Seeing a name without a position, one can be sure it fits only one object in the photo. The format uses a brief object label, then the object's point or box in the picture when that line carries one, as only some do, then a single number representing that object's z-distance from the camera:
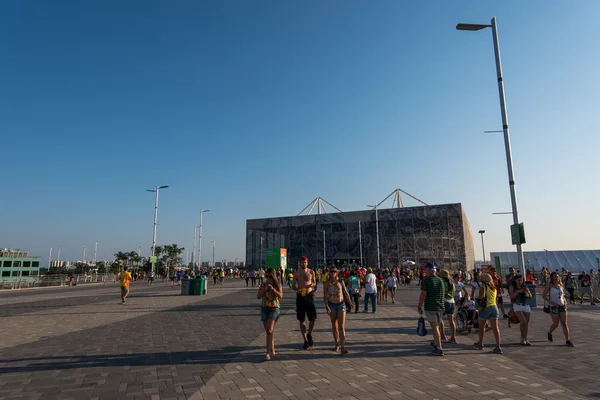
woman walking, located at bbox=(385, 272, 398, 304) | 16.13
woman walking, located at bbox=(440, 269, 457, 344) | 7.76
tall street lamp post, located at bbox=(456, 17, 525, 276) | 11.84
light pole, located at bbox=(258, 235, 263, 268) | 80.78
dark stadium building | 65.31
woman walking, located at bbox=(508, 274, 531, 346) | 7.48
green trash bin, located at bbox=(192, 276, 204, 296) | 21.20
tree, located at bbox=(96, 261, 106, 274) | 106.47
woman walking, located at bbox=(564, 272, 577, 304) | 15.45
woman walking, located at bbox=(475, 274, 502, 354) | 6.98
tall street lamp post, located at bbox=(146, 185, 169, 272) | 36.88
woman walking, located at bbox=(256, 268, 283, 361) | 6.27
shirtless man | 7.27
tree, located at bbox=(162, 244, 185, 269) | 78.11
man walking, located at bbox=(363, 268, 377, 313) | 12.91
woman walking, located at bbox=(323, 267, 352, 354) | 6.75
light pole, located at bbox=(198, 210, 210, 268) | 56.17
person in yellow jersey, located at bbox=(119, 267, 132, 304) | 15.38
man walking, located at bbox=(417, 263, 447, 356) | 6.57
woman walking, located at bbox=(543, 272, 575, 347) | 7.47
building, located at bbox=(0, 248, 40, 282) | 72.94
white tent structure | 54.19
